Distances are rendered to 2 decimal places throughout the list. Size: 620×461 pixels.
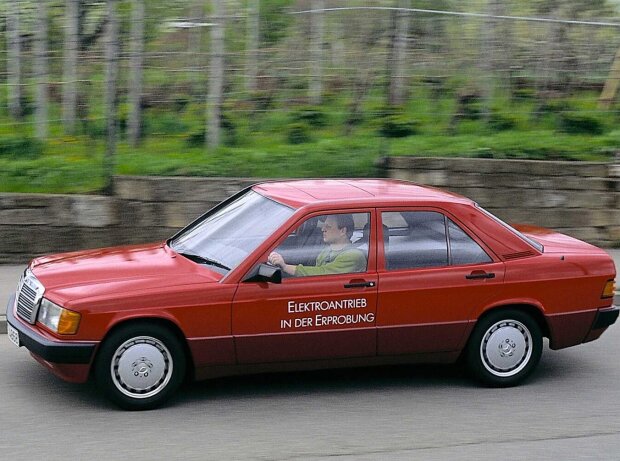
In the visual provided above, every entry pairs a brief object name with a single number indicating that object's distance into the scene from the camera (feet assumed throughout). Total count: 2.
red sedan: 22.15
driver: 23.18
